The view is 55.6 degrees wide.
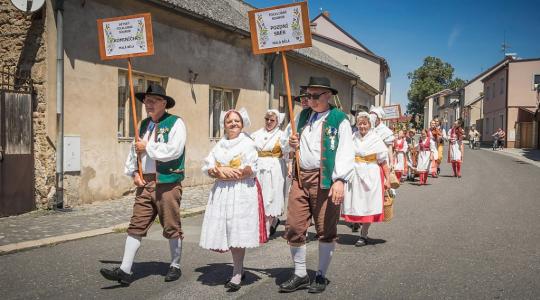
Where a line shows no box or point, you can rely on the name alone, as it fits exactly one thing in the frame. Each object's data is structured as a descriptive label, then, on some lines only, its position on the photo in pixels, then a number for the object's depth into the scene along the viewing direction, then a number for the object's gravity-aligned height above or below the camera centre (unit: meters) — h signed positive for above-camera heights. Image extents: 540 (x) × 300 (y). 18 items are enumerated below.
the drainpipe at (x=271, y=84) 17.24 +1.78
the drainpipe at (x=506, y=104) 43.41 +3.07
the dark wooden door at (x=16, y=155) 8.59 -0.37
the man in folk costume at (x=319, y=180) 4.58 -0.38
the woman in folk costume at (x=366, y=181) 6.71 -0.57
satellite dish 8.80 +2.23
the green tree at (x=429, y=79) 82.25 +9.73
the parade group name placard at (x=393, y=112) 19.34 +1.01
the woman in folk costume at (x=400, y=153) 15.48 -0.44
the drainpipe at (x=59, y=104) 9.15 +0.54
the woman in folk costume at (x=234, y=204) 4.62 -0.62
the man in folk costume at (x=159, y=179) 4.87 -0.43
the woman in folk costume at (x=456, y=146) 17.43 -0.23
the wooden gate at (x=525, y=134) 41.12 +0.50
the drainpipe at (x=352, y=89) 28.96 +2.79
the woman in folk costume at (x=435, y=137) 17.03 +0.07
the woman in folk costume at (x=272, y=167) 7.23 -0.44
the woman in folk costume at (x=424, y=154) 15.41 -0.47
